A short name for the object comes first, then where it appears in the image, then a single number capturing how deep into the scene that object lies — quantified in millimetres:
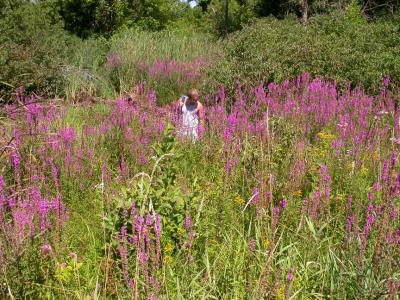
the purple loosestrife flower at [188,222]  2307
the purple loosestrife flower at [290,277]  1853
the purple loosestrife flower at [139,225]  2072
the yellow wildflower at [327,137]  4574
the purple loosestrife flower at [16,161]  3031
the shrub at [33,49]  10797
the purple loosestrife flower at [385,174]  2501
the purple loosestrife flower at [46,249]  2453
